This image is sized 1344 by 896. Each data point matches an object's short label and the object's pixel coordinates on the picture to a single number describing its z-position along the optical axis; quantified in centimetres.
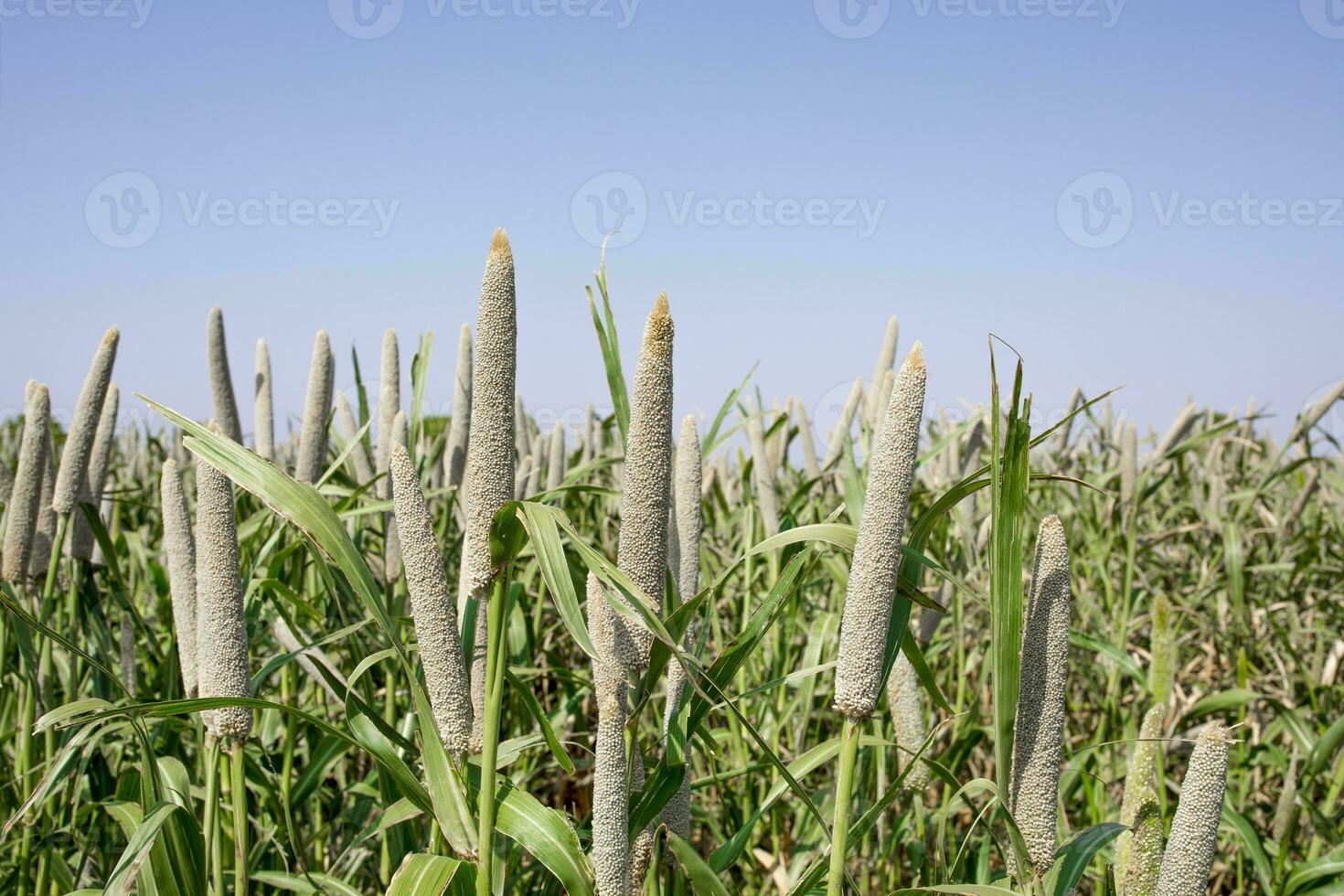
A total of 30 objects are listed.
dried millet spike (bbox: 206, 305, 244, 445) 246
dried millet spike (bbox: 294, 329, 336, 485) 247
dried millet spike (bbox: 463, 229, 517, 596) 112
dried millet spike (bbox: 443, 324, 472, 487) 239
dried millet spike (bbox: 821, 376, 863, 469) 330
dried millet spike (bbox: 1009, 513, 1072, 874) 113
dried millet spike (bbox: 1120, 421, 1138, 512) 327
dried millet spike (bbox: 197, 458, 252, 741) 124
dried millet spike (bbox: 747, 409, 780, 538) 272
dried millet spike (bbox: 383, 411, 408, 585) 219
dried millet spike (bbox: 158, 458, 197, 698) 143
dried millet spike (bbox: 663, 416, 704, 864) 152
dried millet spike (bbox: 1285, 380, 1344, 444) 334
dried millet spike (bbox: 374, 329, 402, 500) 253
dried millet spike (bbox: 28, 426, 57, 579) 210
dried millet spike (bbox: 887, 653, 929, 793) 179
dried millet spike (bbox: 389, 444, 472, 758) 113
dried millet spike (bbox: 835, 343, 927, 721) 104
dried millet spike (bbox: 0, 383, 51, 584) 201
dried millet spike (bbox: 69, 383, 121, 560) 210
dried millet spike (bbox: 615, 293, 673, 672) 108
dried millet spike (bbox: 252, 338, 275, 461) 292
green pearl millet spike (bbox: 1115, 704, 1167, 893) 123
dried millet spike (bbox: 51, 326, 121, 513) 194
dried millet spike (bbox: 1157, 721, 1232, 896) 103
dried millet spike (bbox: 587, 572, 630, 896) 109
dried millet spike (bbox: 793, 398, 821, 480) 323
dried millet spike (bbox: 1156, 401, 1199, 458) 346
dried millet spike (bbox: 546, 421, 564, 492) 320
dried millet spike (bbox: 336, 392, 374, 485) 273
